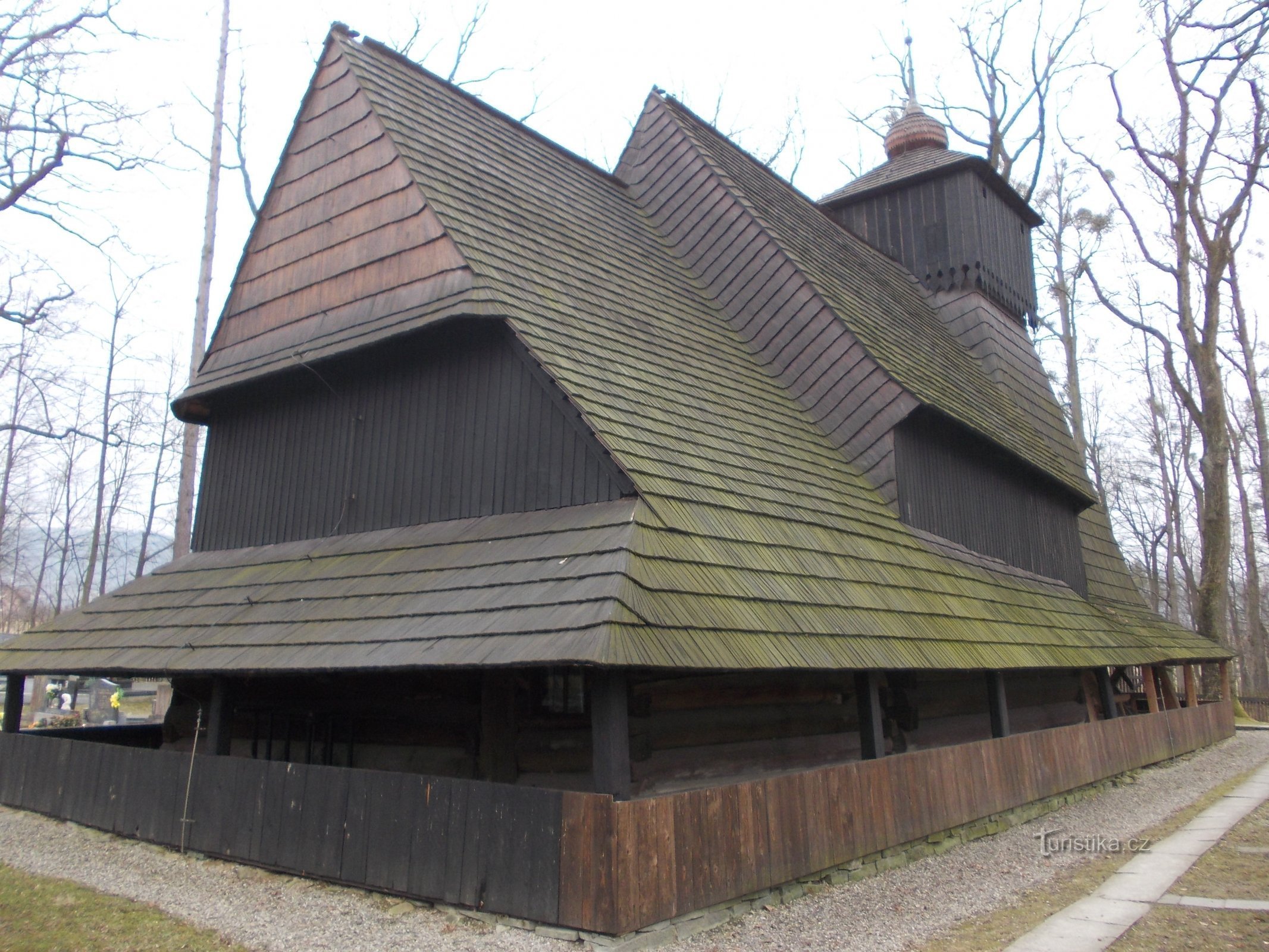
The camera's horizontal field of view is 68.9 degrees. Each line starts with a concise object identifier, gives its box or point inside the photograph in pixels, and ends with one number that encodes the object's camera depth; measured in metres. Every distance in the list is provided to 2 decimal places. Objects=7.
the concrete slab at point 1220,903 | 5.97
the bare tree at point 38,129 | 15.18
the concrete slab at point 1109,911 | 5.86
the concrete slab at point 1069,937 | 5.32
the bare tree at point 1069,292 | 26.31
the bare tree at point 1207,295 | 19.50
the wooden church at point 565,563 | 5.66
